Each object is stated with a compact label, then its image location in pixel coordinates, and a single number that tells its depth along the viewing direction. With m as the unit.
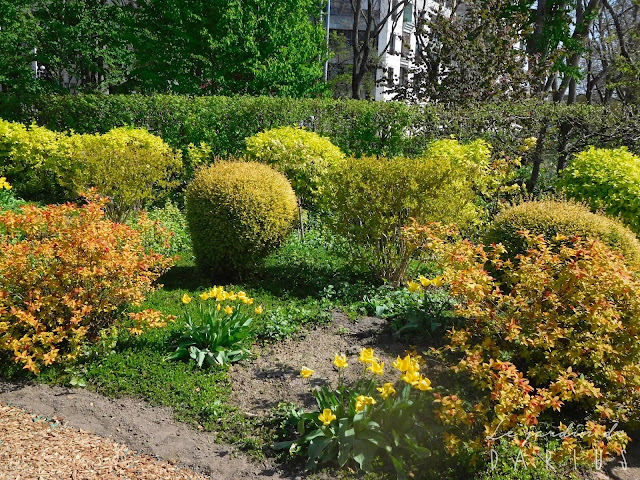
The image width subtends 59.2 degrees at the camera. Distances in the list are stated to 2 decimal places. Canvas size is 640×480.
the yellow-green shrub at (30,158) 9.87
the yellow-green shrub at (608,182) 6.98
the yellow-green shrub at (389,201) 5.86
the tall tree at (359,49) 19.25
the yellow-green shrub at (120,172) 8.00
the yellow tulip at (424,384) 3.26
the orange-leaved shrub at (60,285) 4.24
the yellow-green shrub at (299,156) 7.66
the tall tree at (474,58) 12.86
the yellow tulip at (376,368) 3.33
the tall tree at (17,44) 13.48
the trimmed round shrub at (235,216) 5.95
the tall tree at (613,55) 14.13
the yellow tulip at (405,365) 3.30
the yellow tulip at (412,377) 3.25
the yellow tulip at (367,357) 3.39
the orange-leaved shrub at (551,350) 3.34
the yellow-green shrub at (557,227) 4.99
